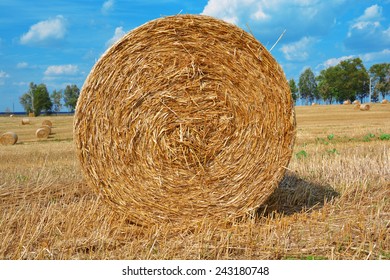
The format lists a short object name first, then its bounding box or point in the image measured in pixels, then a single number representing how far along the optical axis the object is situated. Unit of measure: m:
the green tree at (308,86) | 90.12
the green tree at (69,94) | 85.06
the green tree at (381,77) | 78.44
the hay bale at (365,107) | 37.88
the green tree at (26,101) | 86.31
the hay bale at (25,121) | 35.91
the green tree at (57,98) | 83.44
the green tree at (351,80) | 76.69
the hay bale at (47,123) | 31.39
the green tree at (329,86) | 78.75
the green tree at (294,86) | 83.34
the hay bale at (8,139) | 20.03
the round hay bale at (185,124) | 5.21
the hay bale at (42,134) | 22.66
